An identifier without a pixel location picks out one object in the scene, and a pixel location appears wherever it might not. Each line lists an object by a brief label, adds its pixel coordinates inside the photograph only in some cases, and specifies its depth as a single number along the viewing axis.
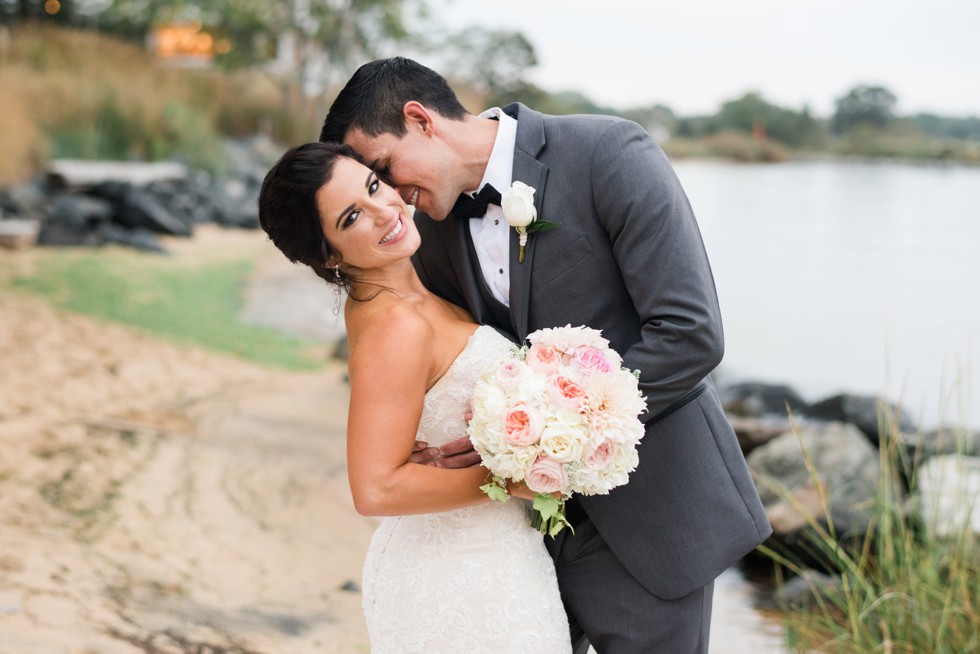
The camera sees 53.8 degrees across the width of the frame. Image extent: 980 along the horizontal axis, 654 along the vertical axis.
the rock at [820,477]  5.88
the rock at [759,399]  10.52
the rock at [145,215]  12.92
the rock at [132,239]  12.13
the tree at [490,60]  21.70
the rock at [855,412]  8.84
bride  2.18
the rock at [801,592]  5.02
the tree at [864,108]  28.23
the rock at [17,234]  10.86
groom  2.17
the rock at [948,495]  3.98
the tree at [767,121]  30.39
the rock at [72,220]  11.54
